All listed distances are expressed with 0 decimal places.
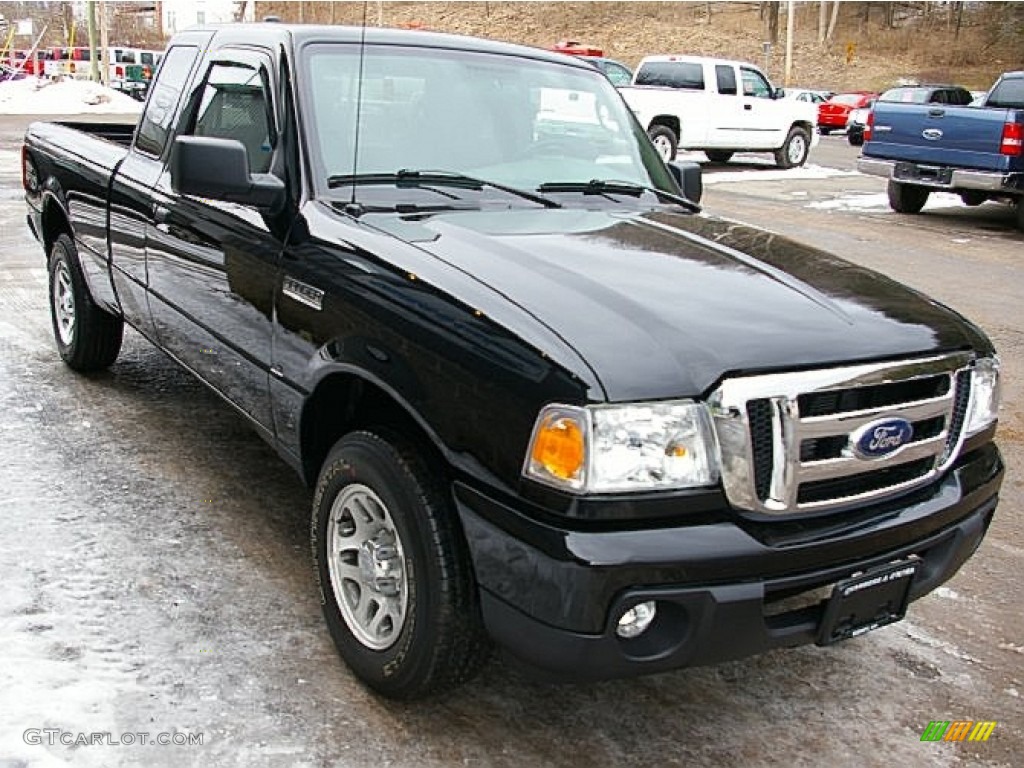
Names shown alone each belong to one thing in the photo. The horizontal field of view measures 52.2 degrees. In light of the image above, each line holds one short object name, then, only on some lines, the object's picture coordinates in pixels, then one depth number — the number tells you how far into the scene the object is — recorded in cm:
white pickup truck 1873
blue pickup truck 1242
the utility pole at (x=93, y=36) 3181
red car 3359
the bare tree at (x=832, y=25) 6144
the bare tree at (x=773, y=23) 5731
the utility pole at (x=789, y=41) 4181
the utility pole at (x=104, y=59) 3566
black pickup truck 230
